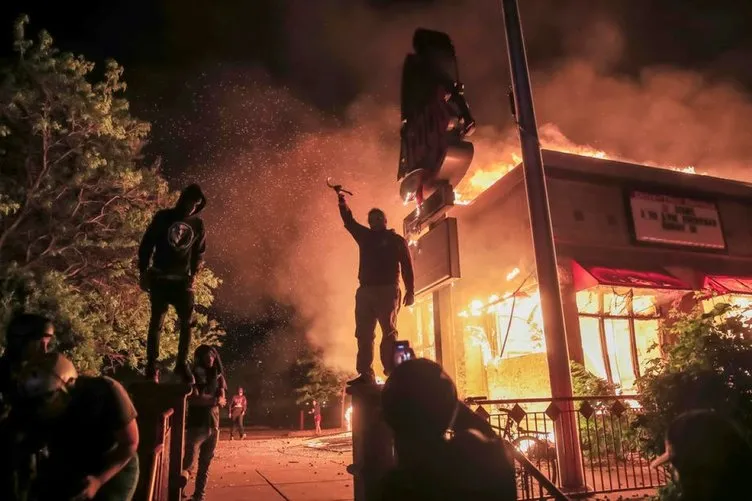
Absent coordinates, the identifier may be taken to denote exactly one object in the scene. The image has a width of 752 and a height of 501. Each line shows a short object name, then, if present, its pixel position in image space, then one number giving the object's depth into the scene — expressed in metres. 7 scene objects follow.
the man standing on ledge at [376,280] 5.54
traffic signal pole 6.81
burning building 12.88
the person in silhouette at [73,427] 2.38
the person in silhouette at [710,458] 2.28
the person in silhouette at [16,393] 2.51
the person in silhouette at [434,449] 1.68
